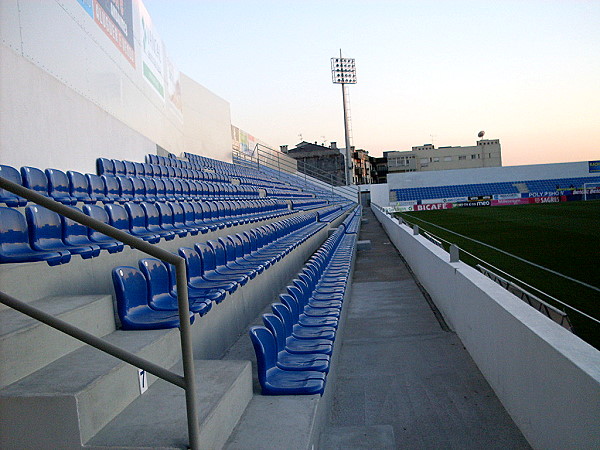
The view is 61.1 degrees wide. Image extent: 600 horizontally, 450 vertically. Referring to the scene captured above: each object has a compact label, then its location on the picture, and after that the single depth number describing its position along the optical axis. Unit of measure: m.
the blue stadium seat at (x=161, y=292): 2.81
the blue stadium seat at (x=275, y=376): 2.54
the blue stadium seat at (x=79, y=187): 4.28
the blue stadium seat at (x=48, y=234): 2.88
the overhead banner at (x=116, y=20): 6.90
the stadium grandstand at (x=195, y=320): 1.81
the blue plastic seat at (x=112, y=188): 4.98
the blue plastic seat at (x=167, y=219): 4.62
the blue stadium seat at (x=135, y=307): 2.47
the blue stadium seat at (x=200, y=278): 3.53
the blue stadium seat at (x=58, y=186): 3.92
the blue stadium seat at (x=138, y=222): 3.94
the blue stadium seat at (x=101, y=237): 3.17
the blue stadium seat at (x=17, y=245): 2.54
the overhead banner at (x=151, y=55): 9.45
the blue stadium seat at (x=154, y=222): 4.26
